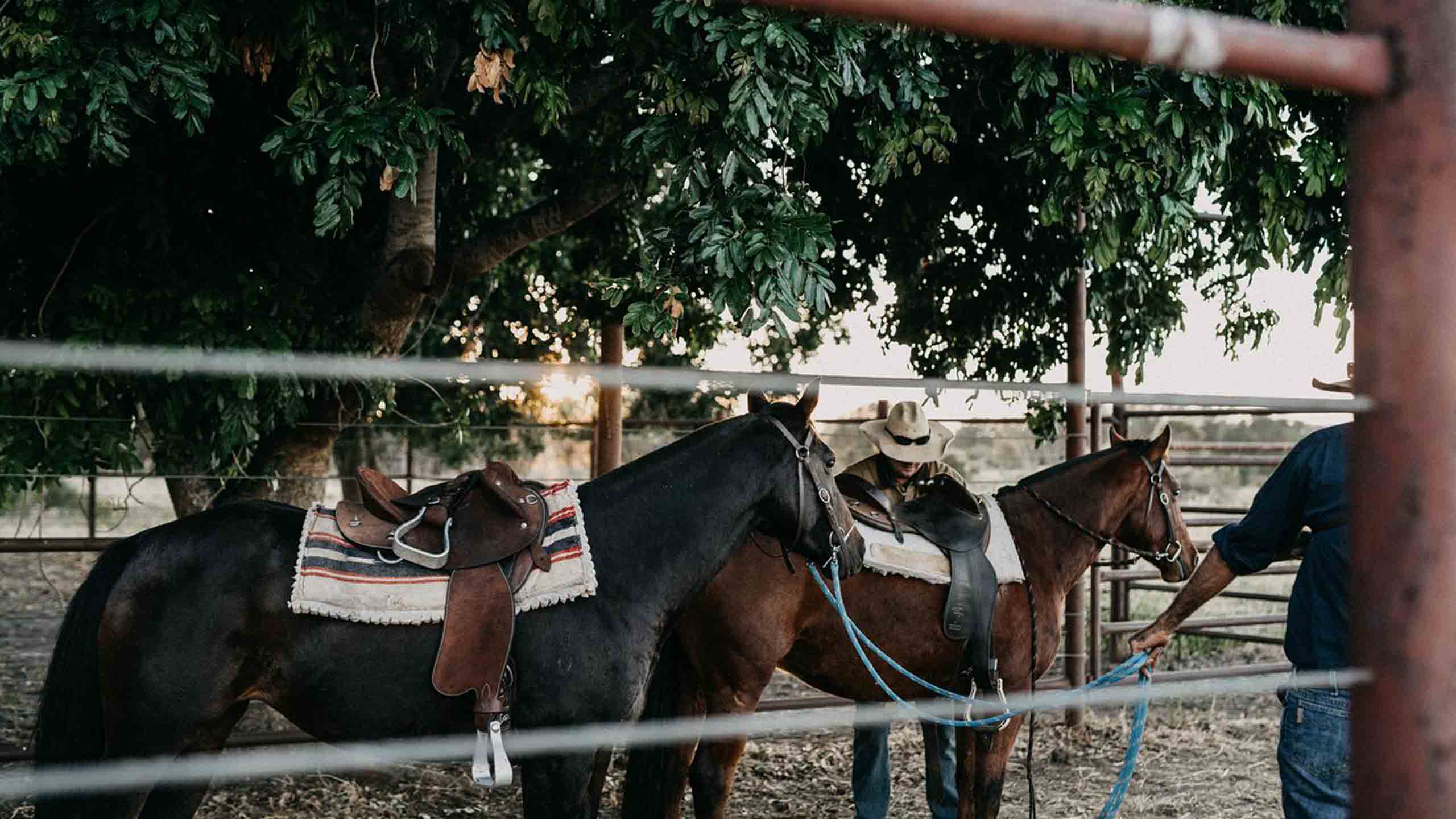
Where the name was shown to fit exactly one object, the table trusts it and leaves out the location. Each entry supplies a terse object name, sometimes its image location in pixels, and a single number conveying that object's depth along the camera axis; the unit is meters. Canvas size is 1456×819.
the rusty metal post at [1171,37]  0.89
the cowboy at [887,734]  4.45
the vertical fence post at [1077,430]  6.07
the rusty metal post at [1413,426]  0.97
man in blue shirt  2.63
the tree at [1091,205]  3.95
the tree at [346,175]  3.49
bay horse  3.98
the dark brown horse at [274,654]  2.82
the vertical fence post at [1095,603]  6.36
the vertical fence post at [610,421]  5.94
